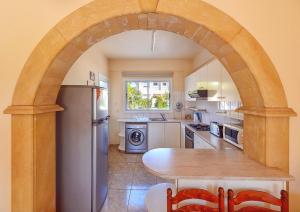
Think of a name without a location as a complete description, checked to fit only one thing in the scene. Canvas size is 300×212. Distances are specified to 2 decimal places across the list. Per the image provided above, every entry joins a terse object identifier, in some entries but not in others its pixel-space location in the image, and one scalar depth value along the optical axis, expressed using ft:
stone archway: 4.59
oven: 12.60
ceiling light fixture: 11.50
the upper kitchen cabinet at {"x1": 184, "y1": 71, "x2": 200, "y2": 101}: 14.08
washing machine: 17.25
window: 19.53
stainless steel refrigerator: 7.37
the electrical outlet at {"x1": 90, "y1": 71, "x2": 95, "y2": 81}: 12.85
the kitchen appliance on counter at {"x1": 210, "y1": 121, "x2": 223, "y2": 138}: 10.12
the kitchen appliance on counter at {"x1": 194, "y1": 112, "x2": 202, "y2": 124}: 16.10
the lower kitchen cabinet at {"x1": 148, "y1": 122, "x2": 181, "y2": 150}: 17.06
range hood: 10.70
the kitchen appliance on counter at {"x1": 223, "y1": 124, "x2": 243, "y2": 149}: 7.39
